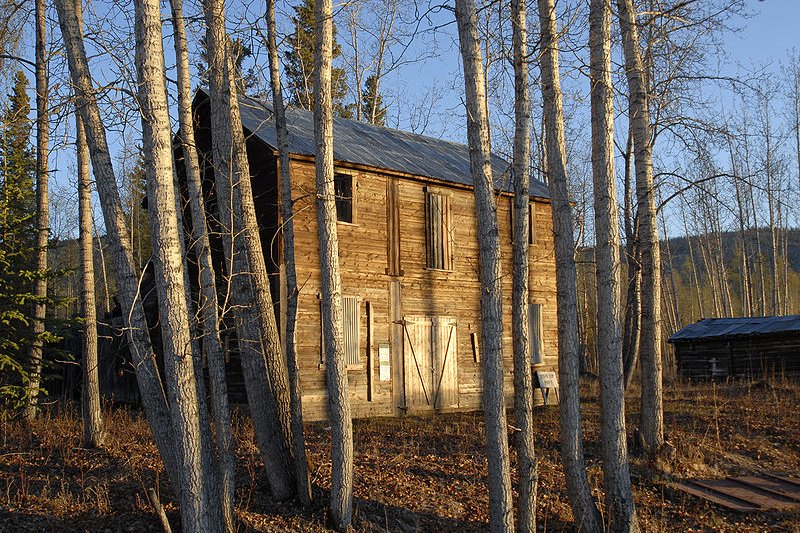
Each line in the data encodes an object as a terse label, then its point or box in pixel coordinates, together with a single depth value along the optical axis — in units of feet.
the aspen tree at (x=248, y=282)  32.53
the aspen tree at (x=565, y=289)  30.60
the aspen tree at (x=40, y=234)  47.06
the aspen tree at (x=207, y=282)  28.78
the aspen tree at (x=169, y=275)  22.54
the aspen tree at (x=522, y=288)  28.99
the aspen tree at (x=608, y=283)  31.09
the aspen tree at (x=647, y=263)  40.96
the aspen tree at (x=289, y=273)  32.01
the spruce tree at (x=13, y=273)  46.03
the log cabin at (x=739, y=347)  84.99
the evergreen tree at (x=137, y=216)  123.54
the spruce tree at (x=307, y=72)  84.74
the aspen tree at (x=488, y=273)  27.61
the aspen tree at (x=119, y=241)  24.82
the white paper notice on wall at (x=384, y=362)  58.54
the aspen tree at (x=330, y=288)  30.32
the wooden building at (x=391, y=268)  54.19
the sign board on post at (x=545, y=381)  68.28
